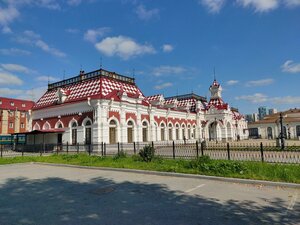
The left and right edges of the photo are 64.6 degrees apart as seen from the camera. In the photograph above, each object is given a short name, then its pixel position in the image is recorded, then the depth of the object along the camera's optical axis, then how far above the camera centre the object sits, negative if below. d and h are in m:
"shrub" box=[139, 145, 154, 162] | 13.52 -0.99
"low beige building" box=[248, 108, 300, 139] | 59.43 +2.04
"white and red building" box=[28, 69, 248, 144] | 24.47 +2.85
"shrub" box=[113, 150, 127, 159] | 14.95 -1.13
